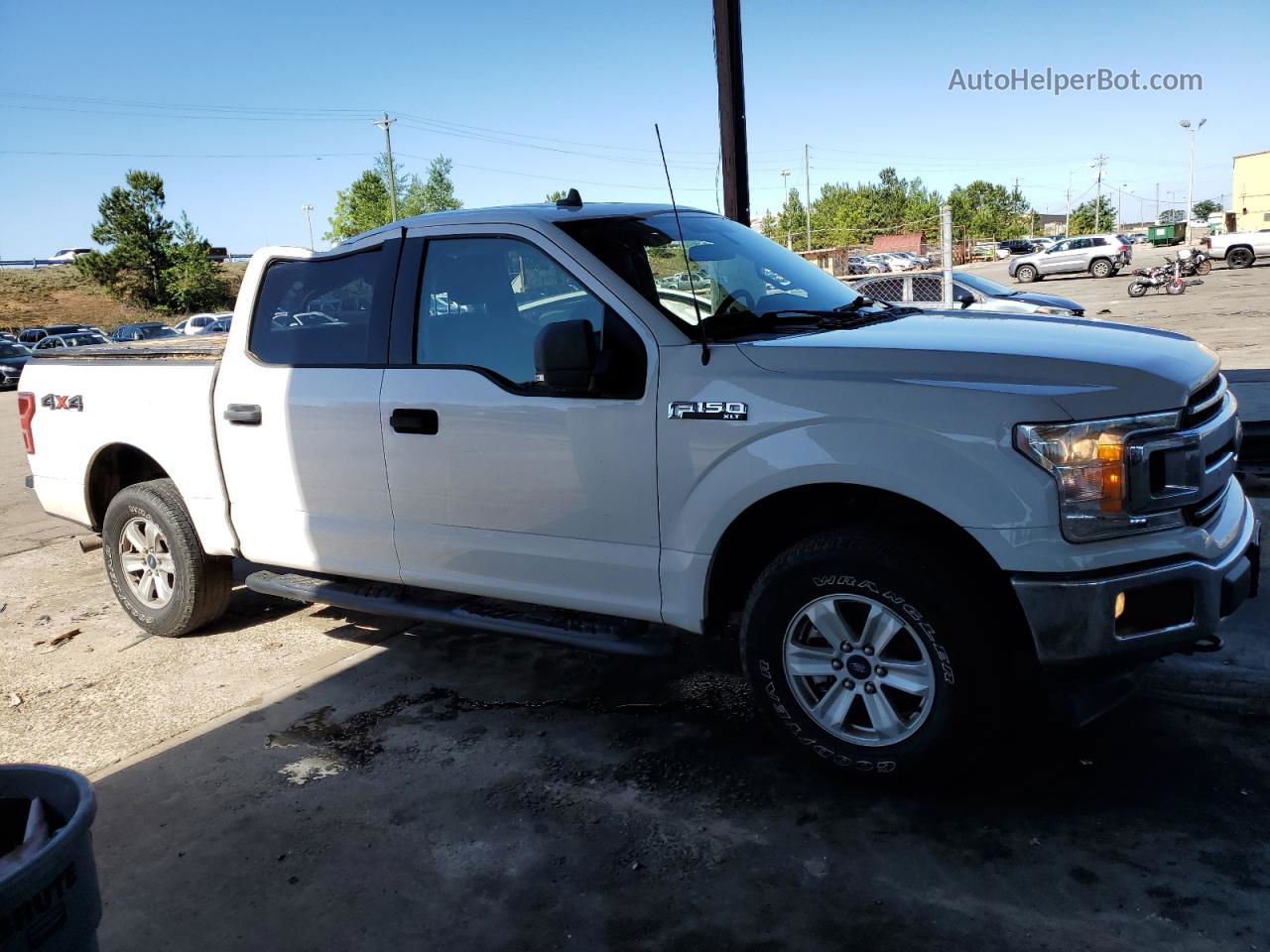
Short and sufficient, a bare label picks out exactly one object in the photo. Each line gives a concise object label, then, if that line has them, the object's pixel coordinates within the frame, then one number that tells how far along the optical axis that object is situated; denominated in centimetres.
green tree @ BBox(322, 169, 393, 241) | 6894
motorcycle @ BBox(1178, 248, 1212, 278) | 3366
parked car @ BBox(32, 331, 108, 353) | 3298
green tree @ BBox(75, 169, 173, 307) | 6053
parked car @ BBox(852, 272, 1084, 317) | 1347
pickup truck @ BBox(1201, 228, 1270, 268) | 3741
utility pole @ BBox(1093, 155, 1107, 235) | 11406
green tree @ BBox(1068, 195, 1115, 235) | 11800
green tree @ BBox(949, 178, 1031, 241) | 10250
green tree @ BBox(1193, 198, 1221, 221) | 16888
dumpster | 6812
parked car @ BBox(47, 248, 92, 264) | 8881
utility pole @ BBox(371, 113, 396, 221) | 5546
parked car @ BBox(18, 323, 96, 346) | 3880
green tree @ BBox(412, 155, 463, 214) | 7475
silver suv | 3959
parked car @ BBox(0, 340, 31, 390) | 2836
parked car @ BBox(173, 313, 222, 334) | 3900
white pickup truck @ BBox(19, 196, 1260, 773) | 301
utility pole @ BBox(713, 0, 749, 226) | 805
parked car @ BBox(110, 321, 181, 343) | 3719
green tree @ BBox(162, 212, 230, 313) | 6200
